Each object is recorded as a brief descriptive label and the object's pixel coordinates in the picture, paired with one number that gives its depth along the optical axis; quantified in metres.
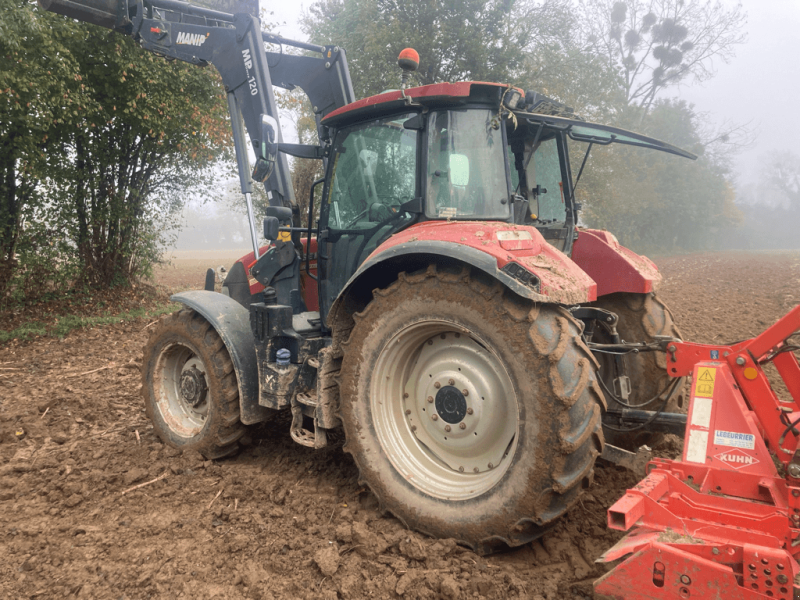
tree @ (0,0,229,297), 7.45
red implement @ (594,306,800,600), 1.82
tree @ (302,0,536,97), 14.91
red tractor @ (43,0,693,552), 2.42
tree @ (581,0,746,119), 33.47
